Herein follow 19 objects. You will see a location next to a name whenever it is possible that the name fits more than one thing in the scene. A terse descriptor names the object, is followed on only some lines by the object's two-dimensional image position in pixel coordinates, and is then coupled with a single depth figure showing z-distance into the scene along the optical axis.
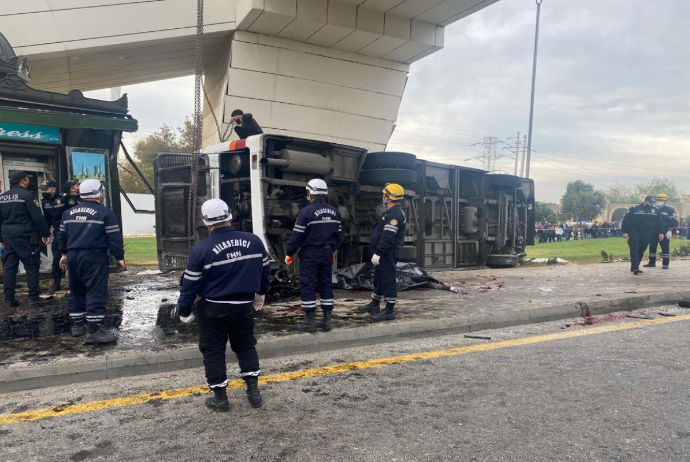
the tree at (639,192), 106.14
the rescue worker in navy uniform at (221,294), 3.46
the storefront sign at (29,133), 7.88
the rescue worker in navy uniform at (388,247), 6.00
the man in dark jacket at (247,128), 7.88
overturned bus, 6.95
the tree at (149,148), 31.92
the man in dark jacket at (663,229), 11.72
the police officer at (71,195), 7.28
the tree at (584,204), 67.06
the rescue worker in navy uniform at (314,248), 5.43
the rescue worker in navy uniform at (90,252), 4.78
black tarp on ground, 8.25
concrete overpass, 9.46
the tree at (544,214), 46.40
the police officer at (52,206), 7.17
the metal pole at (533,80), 26.28
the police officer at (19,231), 6.48
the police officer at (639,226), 11.09
